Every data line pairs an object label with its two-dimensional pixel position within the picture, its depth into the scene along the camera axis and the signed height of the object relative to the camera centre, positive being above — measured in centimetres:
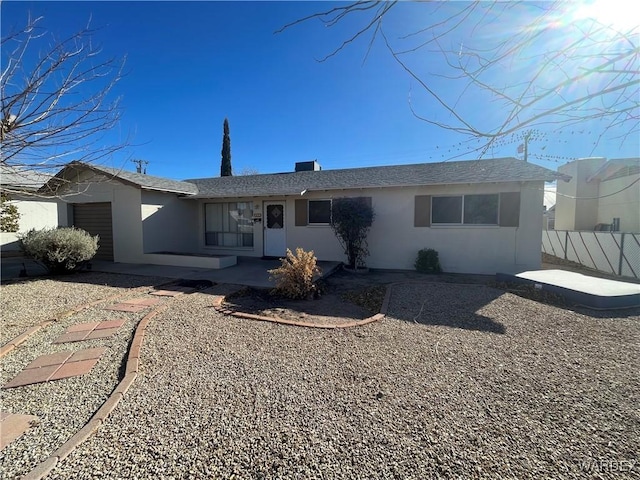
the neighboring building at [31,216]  1238 +30
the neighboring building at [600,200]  1348 +159
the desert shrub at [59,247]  734 -70
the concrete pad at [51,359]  311 -163
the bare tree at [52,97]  287 +148
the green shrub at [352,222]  871 +13
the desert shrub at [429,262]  870 -112
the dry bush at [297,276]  580 -110
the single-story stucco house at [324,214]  830 +41
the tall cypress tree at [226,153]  2339 +620
